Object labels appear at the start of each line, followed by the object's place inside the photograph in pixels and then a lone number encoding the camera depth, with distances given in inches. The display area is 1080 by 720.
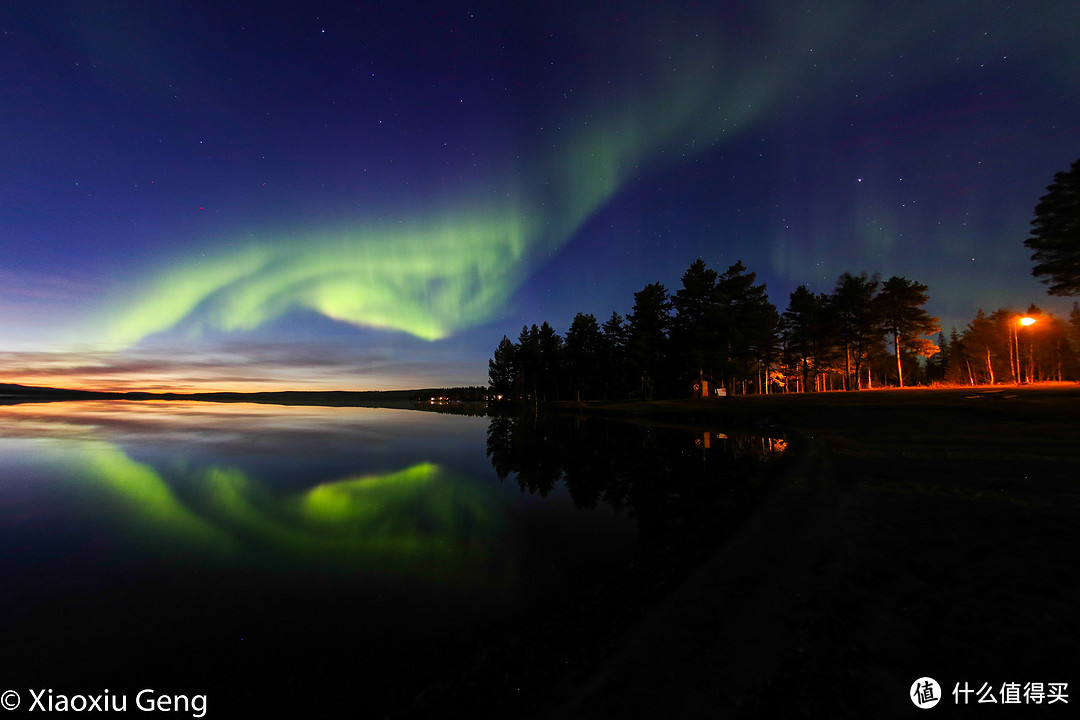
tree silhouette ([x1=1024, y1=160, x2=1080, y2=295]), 1045.8
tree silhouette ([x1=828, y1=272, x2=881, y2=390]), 2224.4
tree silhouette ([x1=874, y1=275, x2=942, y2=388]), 2079.2
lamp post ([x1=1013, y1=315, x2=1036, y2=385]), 1187.1
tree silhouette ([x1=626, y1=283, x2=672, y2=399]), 2454.5
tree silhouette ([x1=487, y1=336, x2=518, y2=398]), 4207.7
